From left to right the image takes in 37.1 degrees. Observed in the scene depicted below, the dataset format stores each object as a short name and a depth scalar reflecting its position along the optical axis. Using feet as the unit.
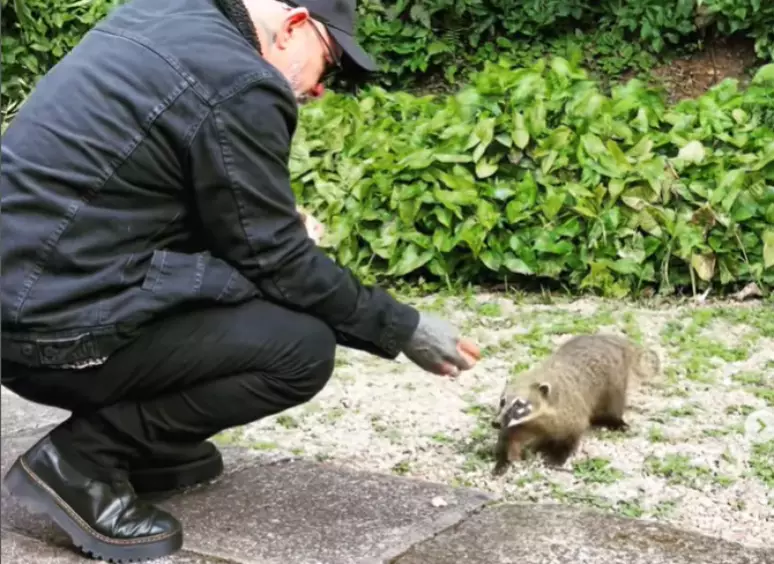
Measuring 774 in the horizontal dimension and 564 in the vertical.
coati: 11.50
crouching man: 8.09
